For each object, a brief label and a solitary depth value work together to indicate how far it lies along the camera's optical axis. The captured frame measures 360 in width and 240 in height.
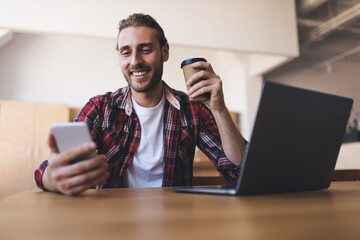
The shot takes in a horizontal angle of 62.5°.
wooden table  0.33
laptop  0.59
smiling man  1.17
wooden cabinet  4.70
